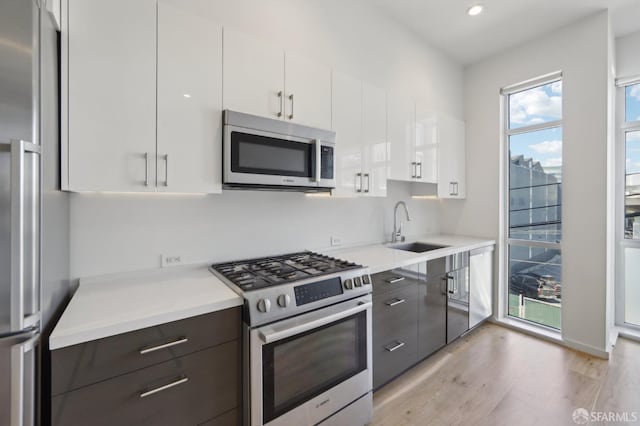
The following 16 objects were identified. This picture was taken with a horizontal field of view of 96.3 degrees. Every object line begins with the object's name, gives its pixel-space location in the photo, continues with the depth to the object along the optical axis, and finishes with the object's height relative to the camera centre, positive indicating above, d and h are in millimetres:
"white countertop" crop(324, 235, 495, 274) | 2031 -341
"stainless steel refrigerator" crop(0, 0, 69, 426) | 820 -5
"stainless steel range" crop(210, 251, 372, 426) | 1323 -673
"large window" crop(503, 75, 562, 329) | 2998 +146
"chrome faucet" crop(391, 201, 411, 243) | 2953 -168
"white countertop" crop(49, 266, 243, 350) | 1016 -393
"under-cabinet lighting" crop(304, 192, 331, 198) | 2331 +143
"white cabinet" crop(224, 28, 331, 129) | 1688 +837
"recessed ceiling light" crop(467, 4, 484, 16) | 2539 +1828
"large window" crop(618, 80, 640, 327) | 2941 +72
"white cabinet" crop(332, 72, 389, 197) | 2178 +608
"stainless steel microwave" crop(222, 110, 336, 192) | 1646 +364
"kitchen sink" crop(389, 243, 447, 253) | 2926 -361
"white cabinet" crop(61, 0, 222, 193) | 1271 +559
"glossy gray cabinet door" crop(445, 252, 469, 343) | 2553 -758
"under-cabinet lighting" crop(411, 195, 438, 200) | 3152 +180
